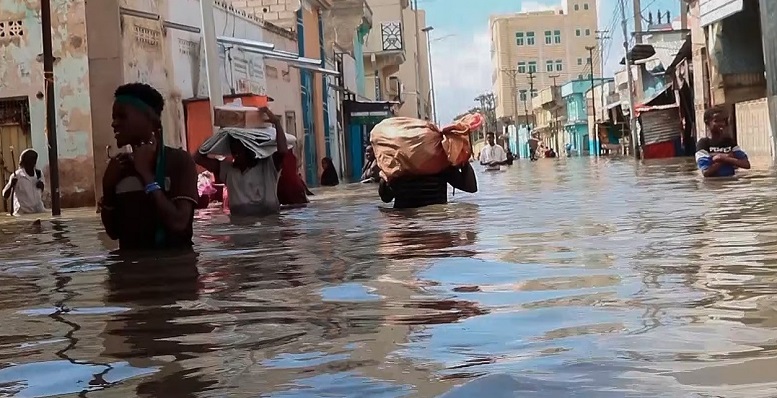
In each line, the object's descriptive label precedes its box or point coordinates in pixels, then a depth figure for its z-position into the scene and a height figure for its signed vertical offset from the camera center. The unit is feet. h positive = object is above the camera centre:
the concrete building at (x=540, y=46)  385.70 +44.15
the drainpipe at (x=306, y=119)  108.20 +6.87
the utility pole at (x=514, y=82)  331.41 +30.33
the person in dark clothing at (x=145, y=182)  19.52 +0.25
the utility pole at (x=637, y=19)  131.23 +17.79
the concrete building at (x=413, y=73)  259.39 +27.41
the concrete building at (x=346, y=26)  133.06 +20.88
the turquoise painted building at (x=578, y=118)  269.03 +12.68
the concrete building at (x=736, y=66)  74.54 +7.33
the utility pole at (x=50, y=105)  52.24 +4.72
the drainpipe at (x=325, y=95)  122.01 +10.15
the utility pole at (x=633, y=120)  127.98 +5.47
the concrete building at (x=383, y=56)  192.65 +22.30
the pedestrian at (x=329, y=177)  83.20 +0.59
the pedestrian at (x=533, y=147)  198.67 +4.55
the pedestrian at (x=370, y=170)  76.26 +0.86
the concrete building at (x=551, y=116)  294.46 +15.40
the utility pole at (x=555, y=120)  301.02 +13.71
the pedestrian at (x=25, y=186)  52.42 +0.88
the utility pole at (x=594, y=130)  225.33 +7.89
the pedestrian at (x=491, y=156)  99.14 +1.62
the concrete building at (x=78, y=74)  62.64 +7.40
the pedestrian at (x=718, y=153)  41.60 +0.26
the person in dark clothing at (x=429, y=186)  36.76 -0.29
